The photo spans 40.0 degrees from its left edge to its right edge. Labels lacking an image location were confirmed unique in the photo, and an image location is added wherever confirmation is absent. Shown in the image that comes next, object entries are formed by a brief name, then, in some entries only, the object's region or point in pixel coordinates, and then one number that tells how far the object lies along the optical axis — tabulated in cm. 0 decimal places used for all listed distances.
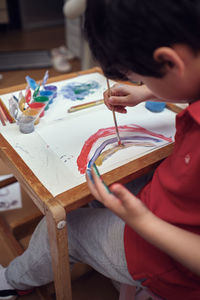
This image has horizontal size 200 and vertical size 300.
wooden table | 55
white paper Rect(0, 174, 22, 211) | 132
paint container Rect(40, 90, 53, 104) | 93
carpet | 265
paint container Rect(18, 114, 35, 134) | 76
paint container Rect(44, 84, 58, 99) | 98
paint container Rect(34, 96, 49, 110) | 88
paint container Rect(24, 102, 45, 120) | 79
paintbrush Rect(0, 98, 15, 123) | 81
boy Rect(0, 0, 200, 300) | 43
